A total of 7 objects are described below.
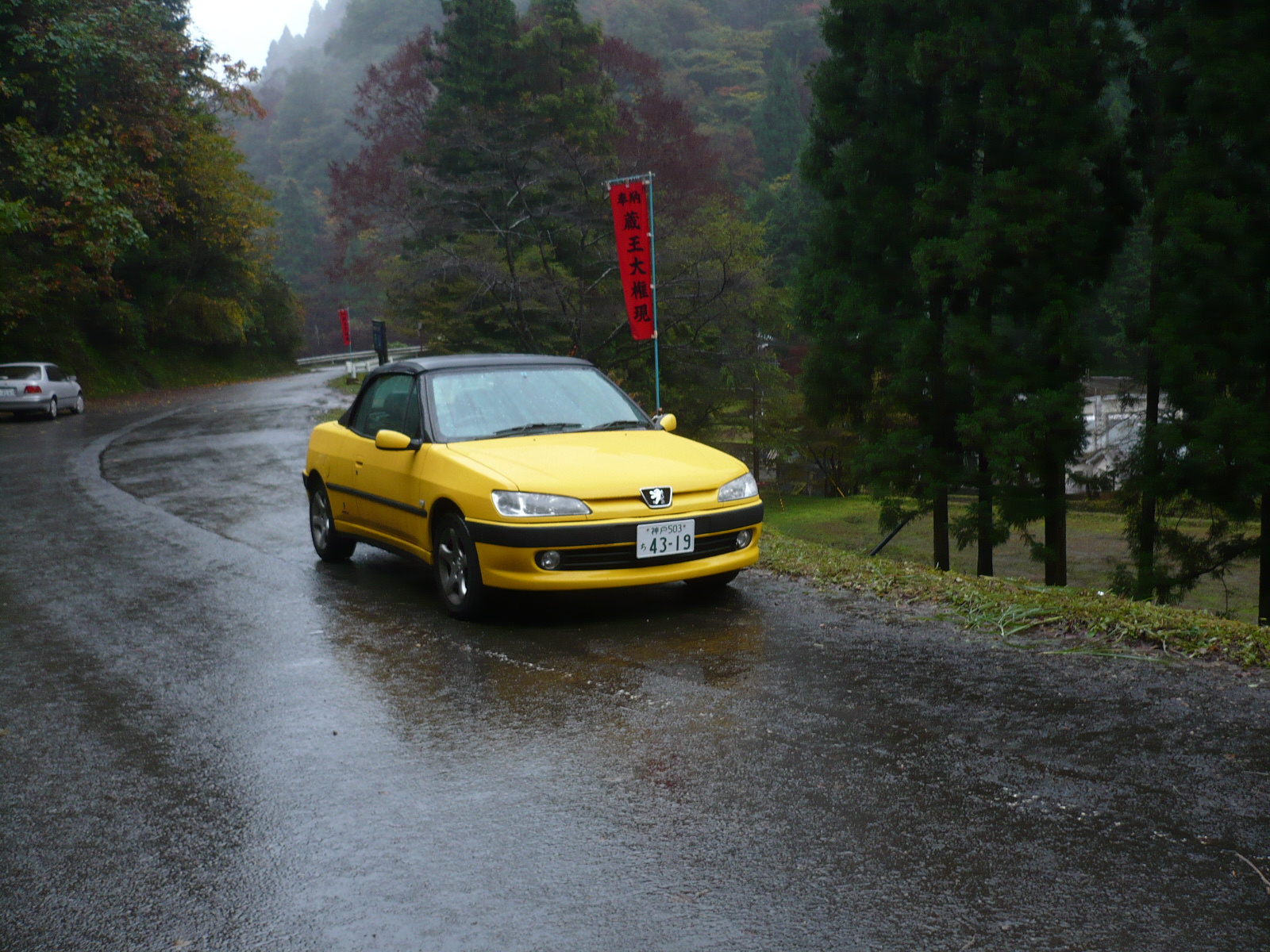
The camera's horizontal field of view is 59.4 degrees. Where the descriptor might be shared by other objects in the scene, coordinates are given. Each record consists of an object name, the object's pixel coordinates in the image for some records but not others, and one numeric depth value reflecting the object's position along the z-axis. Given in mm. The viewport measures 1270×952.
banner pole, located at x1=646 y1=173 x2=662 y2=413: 14283
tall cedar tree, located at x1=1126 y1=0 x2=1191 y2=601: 14586
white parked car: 26406
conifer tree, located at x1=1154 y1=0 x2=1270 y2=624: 13336
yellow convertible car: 6188
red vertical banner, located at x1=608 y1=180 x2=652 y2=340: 15625
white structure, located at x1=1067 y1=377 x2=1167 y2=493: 40438
